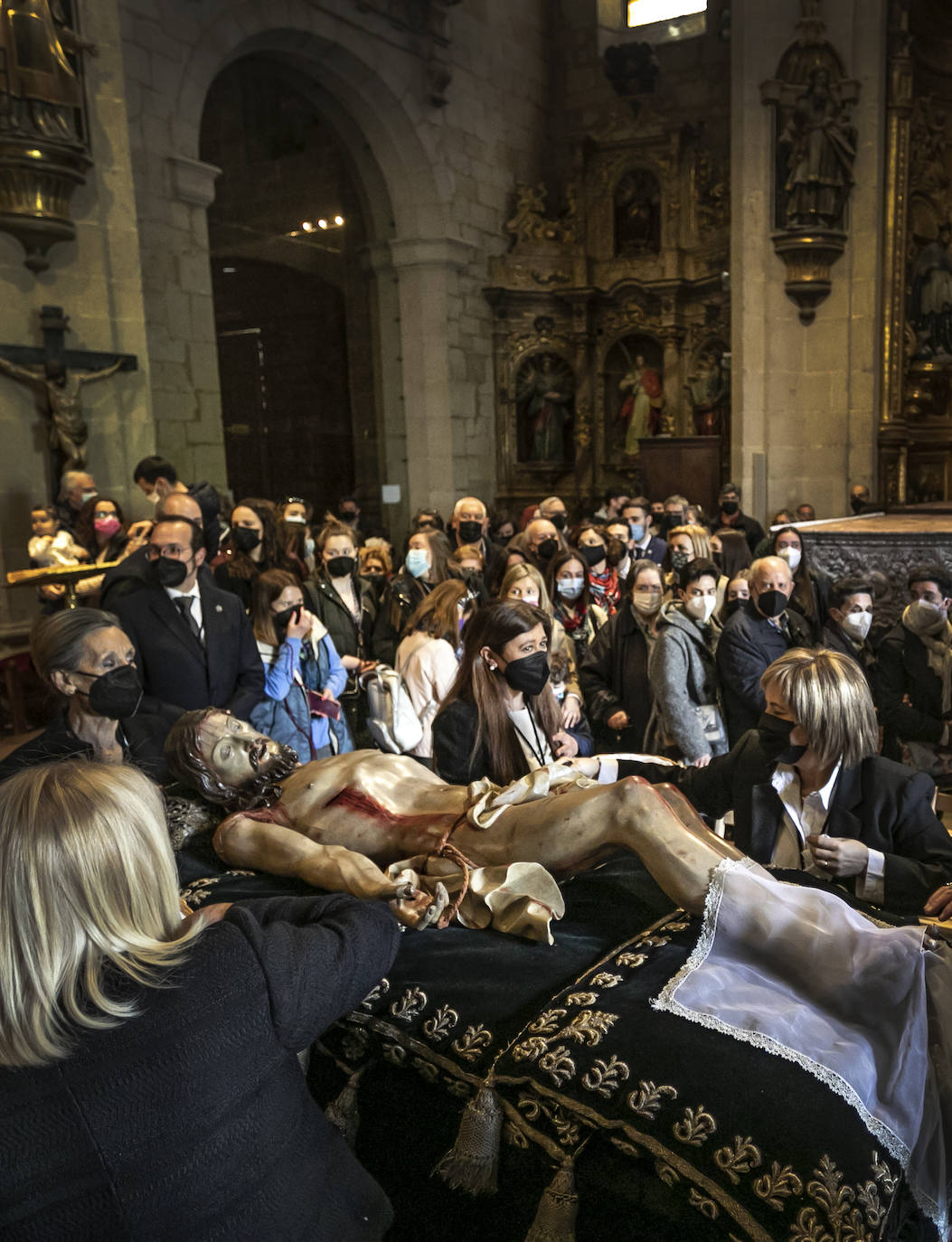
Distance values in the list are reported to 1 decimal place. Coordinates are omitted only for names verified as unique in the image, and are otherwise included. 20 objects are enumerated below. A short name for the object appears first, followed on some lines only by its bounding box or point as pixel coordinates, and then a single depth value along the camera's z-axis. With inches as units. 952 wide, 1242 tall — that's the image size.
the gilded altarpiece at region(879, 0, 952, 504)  508.4
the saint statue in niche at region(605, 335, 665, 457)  613.0
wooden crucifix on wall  324.8
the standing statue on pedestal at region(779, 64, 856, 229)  489.7
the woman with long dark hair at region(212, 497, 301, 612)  229.3
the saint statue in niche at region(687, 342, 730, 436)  586.9
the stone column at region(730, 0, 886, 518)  496.1
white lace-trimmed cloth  66.7
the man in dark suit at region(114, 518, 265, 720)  163.8
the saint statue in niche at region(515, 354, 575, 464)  613.6
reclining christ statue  86.3
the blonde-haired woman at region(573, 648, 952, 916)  99.5
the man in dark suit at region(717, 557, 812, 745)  178.2
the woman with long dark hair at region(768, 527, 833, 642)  231.3
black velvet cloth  63.4
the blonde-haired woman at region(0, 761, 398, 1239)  53.3
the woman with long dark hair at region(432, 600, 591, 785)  126.3
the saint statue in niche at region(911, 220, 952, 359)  530.9
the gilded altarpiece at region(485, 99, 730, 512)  591.8
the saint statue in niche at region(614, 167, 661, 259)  609.3
